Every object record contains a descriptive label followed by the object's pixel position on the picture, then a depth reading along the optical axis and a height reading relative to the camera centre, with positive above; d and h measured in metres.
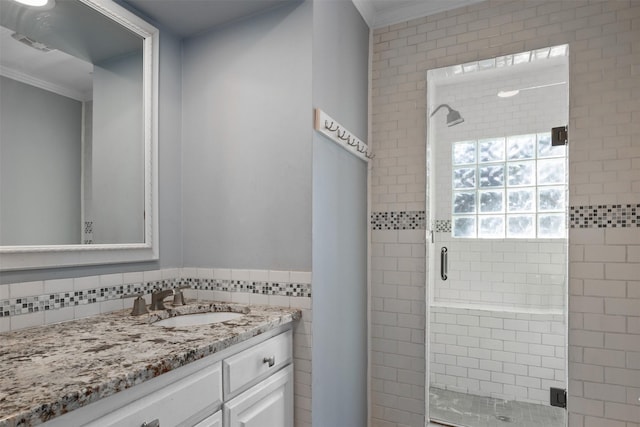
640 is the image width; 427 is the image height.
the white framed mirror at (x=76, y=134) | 1.35 +0.34
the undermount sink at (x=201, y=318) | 1.71 -0.50
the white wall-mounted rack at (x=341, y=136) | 1.77 +0.43
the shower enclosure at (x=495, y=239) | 2.18 -0.16
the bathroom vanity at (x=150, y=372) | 0.82 -0.44
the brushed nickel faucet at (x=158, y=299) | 1.65 -0.39
